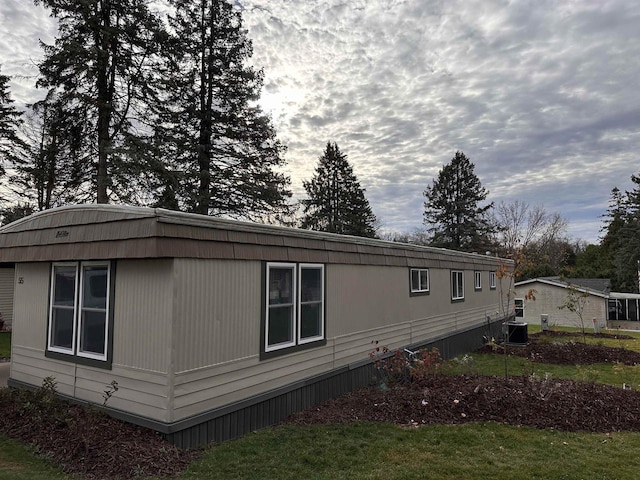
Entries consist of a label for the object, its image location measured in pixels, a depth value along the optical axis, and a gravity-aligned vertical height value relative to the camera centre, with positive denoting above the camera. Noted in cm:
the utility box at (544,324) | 1839 -242
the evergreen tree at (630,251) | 3250 +162
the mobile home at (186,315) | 452 -62
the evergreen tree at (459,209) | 3139 +484
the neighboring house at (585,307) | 2489 -220
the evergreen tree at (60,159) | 1298 +376
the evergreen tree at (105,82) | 1217 +594
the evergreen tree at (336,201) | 2961 +524
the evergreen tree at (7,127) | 1833 +649
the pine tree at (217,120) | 1506 +580
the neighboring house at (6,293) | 1578 -92
